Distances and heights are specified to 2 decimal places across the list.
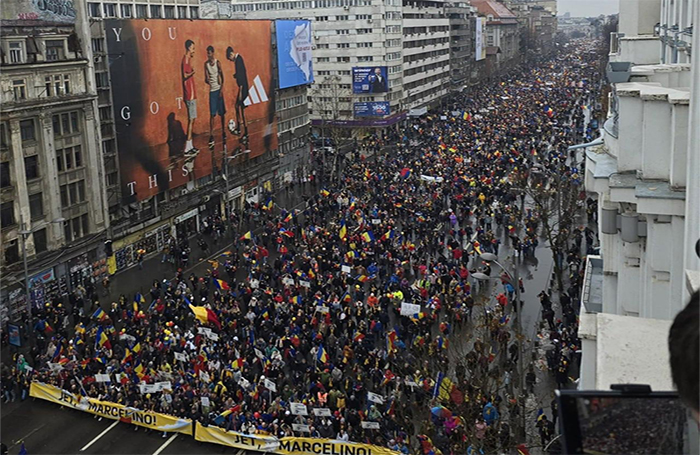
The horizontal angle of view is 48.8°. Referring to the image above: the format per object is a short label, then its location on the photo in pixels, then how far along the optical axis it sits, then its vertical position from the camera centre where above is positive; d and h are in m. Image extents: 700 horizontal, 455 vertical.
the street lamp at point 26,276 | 32.11 -8.77
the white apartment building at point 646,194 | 13.15 -2.59
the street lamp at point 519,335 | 19.53 -7.59
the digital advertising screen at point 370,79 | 90.75 -2.74
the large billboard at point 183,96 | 43.75 -2.20
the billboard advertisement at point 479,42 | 146.12 +1.93
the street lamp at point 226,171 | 49.48 -6.87
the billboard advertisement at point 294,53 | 65.19 +0.43
